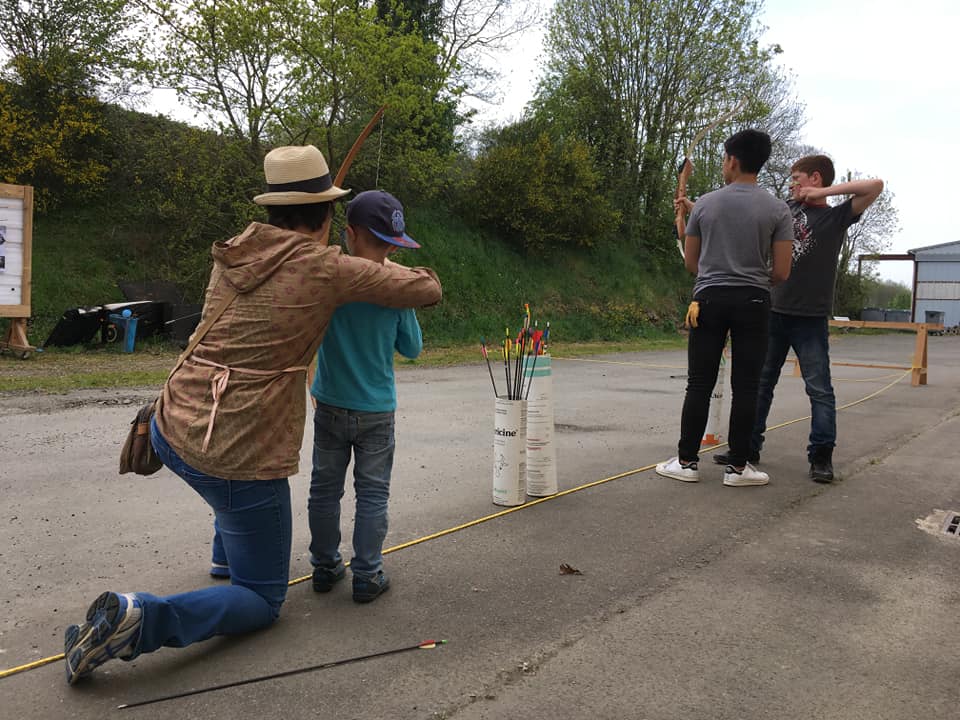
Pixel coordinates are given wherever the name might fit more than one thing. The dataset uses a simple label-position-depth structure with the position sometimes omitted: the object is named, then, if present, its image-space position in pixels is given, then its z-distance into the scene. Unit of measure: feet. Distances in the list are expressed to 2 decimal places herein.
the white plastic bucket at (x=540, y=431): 15.29
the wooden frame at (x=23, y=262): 41.63
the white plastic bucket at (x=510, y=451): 14.94
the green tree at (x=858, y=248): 147.13
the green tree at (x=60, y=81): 53.06
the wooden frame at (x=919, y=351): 38.31
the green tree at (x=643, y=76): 96.07
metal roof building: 162.50
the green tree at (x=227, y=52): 52.65
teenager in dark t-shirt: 17.93
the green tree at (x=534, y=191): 80.59
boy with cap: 10.25
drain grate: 14.12
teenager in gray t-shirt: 16.15
